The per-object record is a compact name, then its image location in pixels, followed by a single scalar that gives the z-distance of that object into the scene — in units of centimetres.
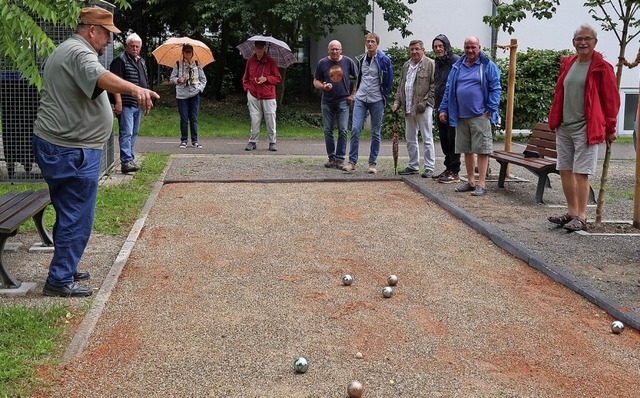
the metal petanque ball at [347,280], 642
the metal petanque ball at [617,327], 542
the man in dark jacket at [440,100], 1173
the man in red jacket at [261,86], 1546
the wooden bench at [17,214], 597
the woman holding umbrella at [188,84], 1509
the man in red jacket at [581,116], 804
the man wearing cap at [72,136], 574
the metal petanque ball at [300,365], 455
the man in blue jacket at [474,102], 1059
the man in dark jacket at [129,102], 1216
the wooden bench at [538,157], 1022
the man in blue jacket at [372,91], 1253
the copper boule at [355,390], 419
